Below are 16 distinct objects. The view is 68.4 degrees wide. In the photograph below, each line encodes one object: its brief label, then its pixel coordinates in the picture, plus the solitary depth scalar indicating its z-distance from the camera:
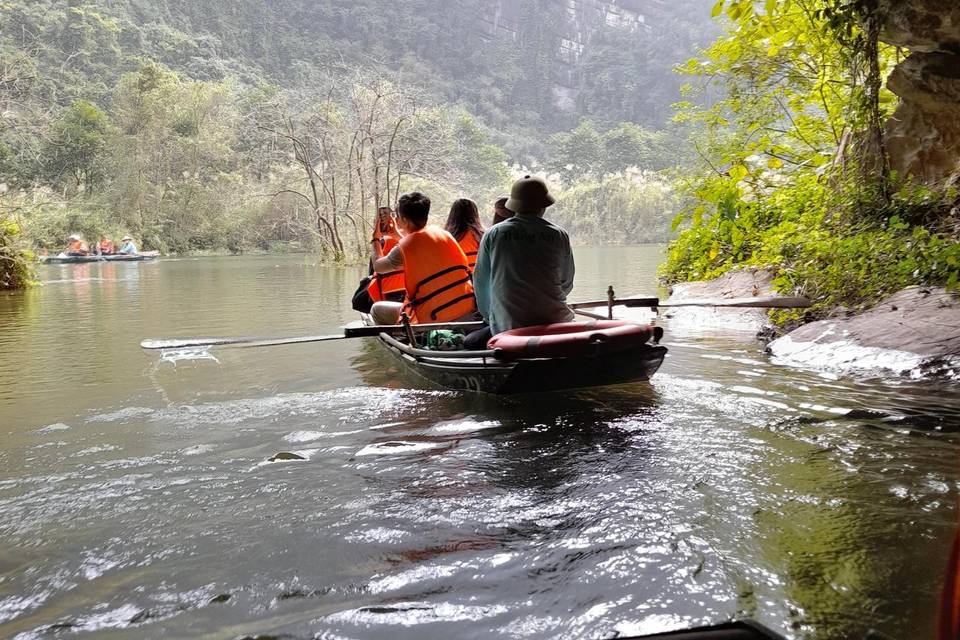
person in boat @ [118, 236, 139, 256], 25.14
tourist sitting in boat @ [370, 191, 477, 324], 4.93
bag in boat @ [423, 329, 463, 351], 5.07
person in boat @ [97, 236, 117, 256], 25.33
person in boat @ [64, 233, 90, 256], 23.10
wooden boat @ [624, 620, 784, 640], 0.99
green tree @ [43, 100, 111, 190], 33.12
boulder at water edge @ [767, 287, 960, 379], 4.56
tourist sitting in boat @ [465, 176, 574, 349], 4.10
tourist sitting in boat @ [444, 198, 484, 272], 5.64
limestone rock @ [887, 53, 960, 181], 5.46
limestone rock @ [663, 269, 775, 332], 7.53
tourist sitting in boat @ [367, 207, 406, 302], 6.52
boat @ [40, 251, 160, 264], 22.34
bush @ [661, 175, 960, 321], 5.46
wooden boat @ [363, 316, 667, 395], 3.90
